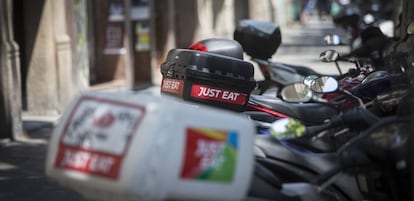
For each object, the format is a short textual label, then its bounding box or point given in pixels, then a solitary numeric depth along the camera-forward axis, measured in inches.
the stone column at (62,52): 446.6
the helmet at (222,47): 234.1
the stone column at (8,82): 371.2
